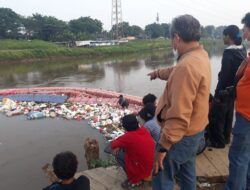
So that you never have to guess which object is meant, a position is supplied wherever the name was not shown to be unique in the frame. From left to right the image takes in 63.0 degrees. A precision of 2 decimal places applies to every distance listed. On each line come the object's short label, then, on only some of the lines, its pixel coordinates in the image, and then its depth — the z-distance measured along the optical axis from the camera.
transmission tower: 44.11
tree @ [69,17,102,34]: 44.95
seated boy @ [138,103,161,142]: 2.44
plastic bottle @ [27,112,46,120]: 6.04
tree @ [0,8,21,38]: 35.51
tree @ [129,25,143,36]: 55.94
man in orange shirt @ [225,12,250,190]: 1.81
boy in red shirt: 2.33
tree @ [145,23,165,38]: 57.38
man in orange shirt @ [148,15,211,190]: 1.38
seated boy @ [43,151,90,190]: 1.74
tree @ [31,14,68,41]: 37.90
